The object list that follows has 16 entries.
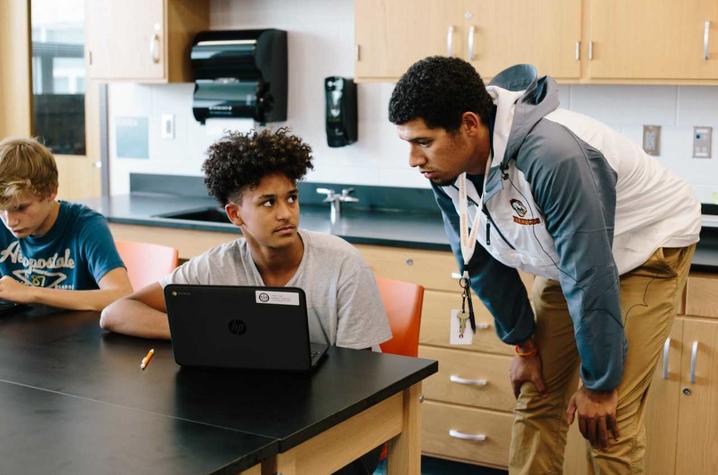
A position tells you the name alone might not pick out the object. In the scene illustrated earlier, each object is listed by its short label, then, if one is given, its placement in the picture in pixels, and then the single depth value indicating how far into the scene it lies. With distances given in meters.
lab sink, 4.11
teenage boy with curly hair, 2.17
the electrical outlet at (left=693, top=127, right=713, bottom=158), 3.43
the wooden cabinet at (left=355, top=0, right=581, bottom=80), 3.29
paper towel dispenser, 4.04
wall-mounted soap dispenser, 3.93
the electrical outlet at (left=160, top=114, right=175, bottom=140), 4.51
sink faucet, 3.97
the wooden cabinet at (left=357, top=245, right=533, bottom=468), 3.29
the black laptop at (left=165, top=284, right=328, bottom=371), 1.85
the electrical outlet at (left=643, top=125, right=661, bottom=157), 3.50
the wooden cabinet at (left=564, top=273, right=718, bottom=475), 2.96
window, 5.13
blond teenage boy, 2.56
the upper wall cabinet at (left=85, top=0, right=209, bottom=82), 4.11
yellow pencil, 1.95
